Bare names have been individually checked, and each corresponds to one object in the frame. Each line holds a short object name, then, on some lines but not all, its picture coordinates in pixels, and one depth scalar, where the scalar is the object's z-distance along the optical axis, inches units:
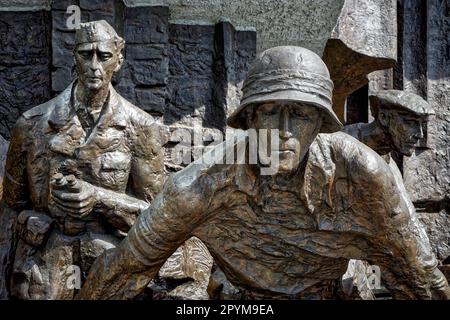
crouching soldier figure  216.1
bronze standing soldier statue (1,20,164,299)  248.7
